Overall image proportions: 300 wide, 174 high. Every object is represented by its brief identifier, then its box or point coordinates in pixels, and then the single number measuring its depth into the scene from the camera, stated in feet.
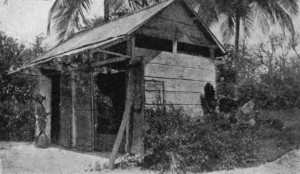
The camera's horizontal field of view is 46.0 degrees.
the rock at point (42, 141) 38.24
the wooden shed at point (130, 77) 31.17
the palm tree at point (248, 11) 68.08
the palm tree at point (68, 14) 55.11
